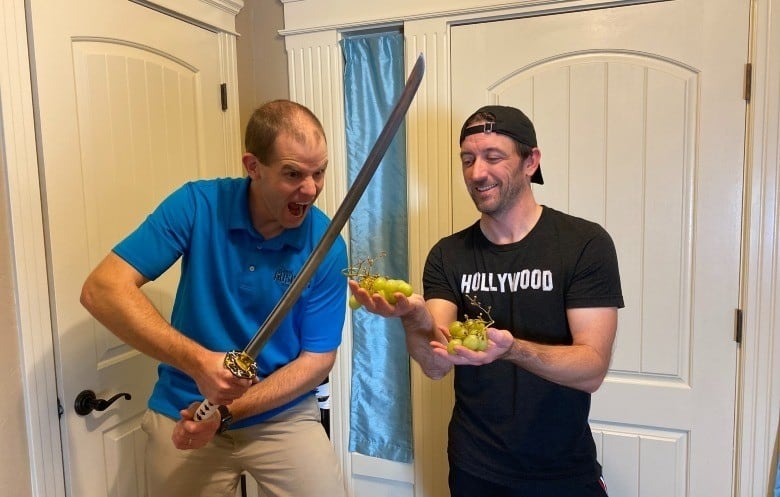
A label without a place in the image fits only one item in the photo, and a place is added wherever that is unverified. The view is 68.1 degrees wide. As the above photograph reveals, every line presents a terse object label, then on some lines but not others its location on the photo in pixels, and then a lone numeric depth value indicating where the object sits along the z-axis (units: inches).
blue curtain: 77.5
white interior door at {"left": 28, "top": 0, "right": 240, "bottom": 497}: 55.5
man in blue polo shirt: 51.4
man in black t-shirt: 51.7
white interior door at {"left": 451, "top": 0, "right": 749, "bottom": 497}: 64.6
